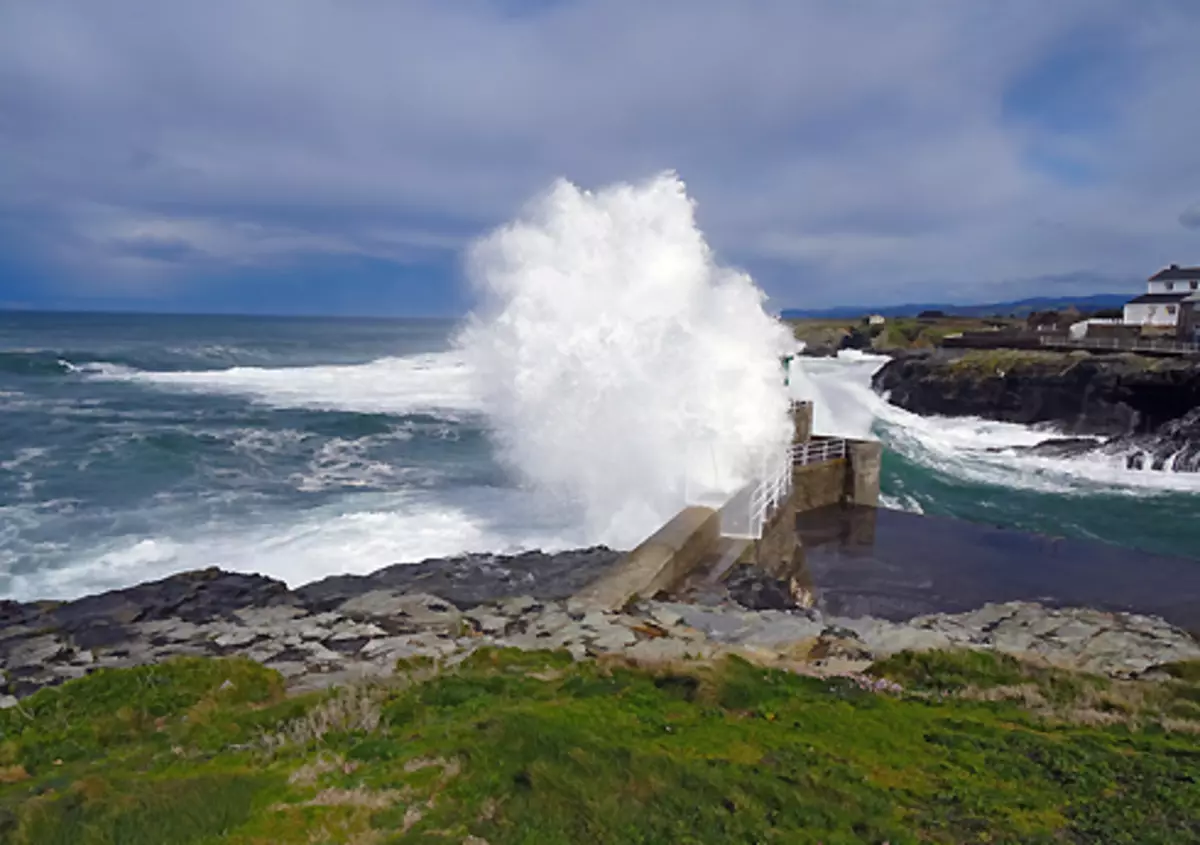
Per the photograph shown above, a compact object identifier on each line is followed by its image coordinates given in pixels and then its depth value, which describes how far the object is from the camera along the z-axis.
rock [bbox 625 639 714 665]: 6.58
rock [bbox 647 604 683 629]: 8.12
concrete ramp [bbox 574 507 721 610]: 8.77
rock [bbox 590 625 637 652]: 7.16
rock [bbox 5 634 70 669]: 7.27
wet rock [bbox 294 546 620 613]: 9.37
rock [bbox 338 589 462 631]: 8.15
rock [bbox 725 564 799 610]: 9.63
